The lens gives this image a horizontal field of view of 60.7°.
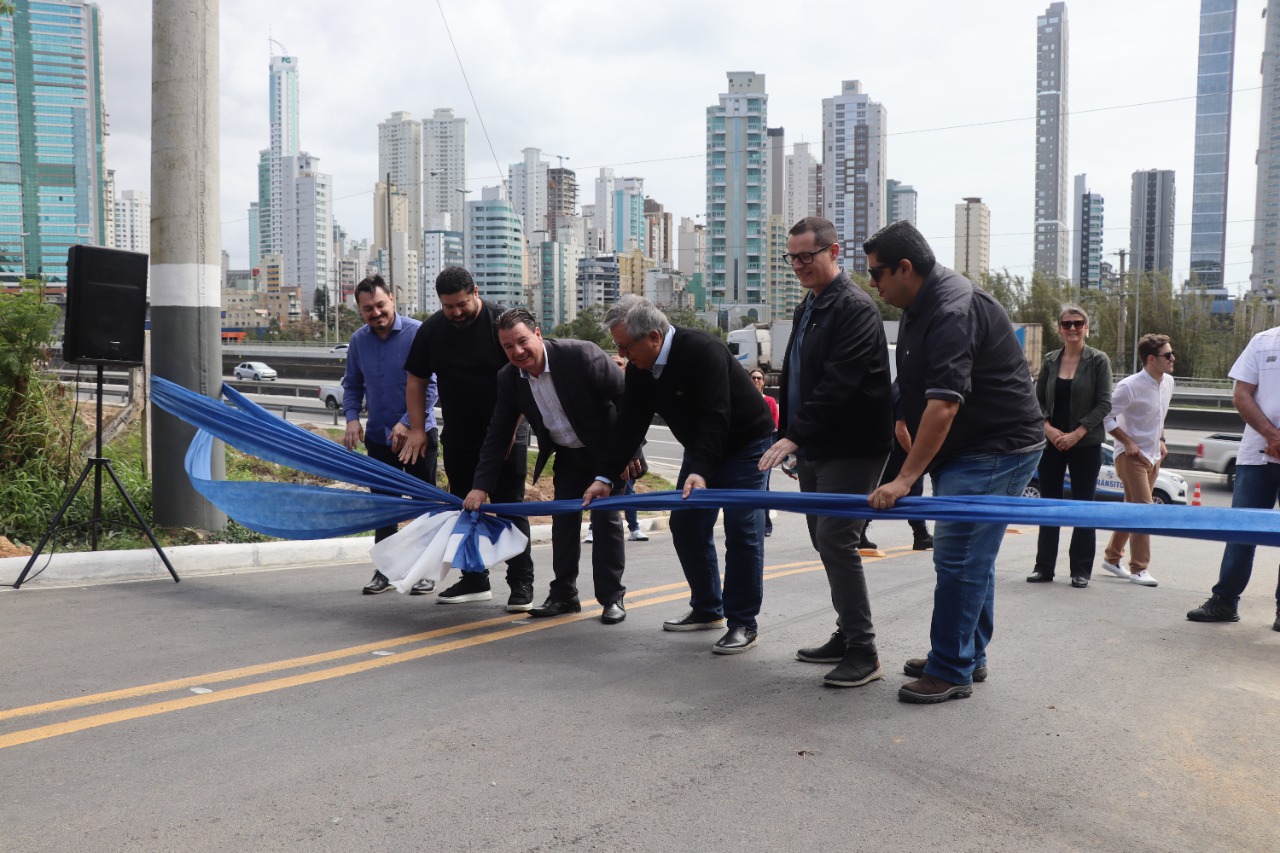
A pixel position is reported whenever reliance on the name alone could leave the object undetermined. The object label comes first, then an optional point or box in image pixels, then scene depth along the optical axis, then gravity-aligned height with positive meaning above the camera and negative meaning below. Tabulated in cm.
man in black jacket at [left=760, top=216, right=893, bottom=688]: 498 -30
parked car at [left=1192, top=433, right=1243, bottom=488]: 2122 -203
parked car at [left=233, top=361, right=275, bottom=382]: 5738 -164
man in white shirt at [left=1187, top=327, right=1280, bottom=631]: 652 -61
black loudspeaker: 741 +23
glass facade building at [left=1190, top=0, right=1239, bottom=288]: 6881 +466
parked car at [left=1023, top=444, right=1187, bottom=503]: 1523 -192
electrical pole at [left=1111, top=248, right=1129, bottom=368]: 6781 +137
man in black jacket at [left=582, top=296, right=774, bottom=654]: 545 -42
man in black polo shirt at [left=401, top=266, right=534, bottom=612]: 667 -28
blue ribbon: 470 -79
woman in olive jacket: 799 -53
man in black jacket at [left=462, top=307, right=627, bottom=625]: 615 -46
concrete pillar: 839 +85
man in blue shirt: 717 -25
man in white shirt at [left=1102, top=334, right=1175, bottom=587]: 839 -58
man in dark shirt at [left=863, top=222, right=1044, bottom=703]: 468 -34
